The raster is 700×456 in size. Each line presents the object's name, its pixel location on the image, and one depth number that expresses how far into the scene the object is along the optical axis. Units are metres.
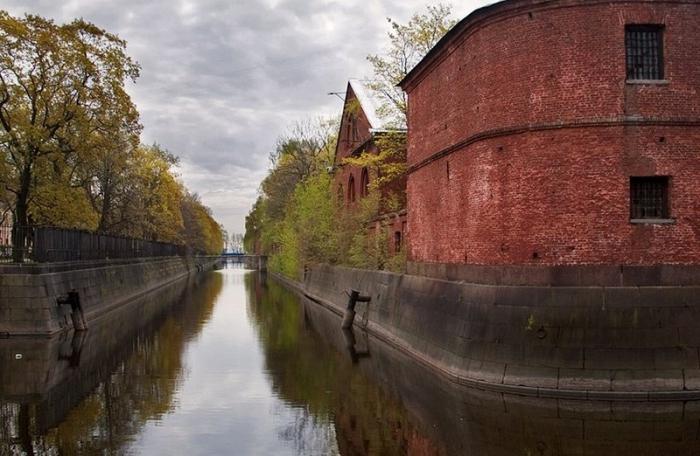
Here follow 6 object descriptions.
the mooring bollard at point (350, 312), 30.12
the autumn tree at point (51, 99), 28.97
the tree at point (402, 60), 34.53
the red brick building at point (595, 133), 15.95
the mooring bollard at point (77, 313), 27.14
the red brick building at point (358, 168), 31.75
